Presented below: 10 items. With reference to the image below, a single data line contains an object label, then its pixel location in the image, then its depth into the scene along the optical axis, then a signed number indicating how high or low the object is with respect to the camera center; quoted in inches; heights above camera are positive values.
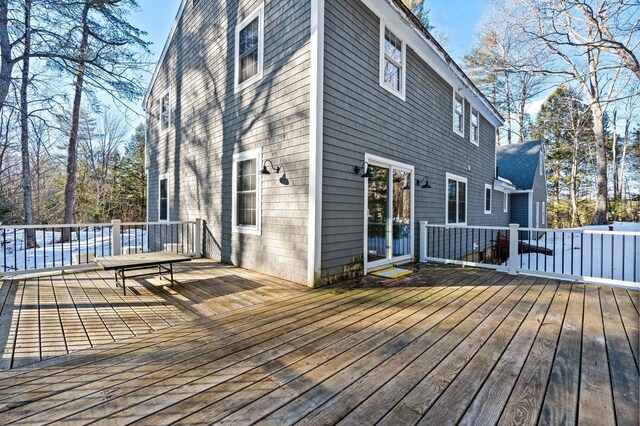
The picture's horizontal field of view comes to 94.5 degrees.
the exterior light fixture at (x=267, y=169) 195.5 +27.4
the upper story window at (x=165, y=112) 356.5 +121.3
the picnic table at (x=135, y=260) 155.4 -29.0
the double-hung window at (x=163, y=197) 358.6 +14.8
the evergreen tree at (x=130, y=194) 699.4 +35.4
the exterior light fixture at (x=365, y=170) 198.7 +27.2
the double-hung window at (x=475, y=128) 389.8 +112.1
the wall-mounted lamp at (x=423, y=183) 269.3 +25.7
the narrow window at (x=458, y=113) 339.7 +115.2
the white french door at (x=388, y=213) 215.0 -2.1
